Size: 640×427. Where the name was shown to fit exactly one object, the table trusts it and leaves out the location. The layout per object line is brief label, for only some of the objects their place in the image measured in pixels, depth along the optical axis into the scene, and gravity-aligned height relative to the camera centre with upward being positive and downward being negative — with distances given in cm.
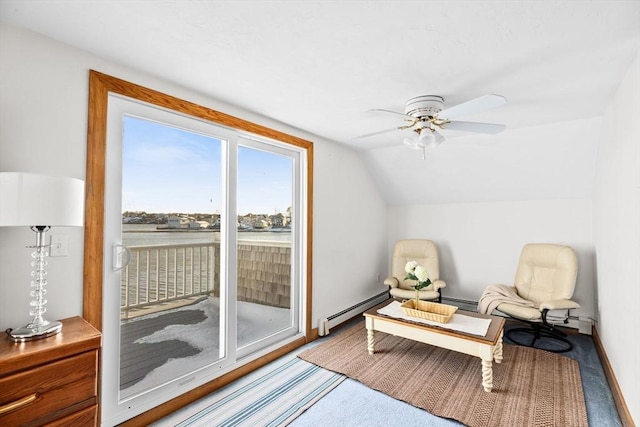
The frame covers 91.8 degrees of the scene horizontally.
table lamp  130 +5
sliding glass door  204 -26
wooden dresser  126 -69
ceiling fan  240 +81
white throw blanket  347 -88
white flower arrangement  291 -50
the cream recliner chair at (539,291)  323 -81
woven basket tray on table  277 -85
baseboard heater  359 -121
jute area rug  216 -133
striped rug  213 -136
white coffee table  242 -98
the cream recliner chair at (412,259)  401 -65
